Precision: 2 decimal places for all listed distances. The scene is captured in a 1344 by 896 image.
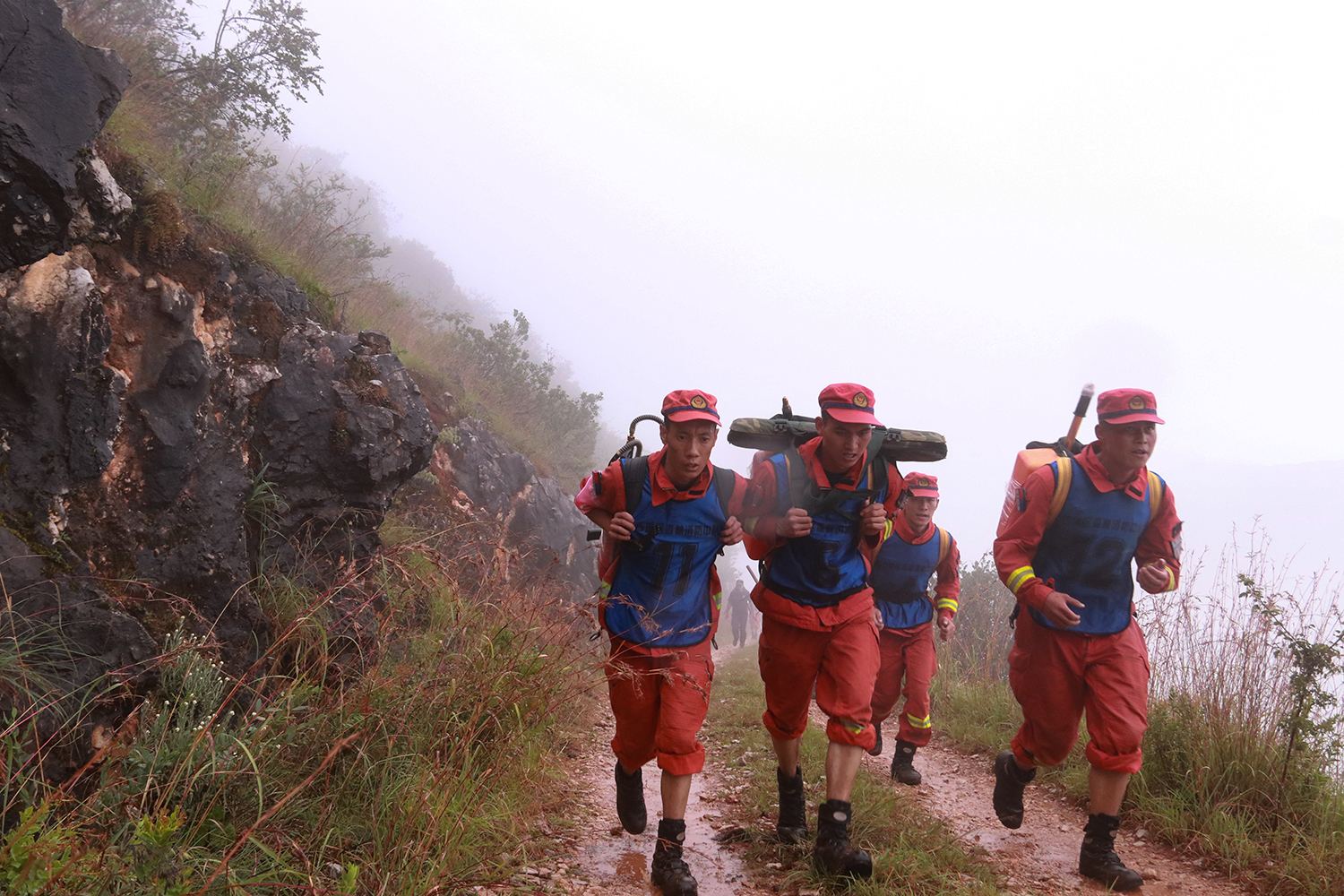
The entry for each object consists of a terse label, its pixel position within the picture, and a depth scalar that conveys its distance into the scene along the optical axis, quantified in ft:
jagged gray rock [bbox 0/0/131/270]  9.84
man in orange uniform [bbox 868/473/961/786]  20.30
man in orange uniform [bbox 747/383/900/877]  13.12
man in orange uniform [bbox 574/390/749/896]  12.75
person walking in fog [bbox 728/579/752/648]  81.92
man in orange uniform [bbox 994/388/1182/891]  13.02
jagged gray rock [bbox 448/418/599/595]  32.99
